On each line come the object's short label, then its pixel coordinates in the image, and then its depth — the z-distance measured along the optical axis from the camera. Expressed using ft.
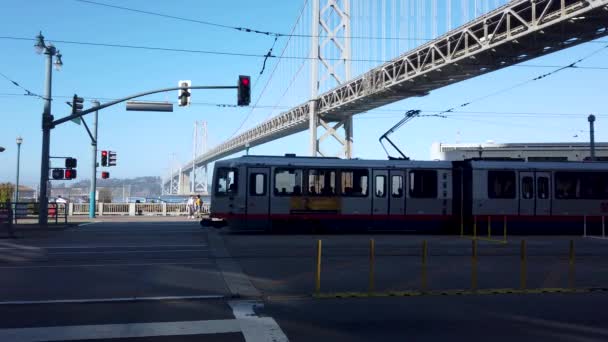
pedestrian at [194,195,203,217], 130.52
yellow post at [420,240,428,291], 35.22
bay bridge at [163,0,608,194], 94.58
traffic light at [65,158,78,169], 97.71
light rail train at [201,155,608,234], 74.43
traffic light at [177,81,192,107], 76.33
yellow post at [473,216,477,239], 76.83
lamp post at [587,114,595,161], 117.50
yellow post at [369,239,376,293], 34.11
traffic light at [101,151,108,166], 132.05
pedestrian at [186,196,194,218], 129.90
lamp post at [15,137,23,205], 131.13
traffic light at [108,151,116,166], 132.89
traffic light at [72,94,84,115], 83.97
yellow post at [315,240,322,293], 33.69
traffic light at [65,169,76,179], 97.09
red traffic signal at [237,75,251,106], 74.64
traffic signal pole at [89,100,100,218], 124.88
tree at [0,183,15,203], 142.89
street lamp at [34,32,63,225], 85.61
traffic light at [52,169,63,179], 94.96
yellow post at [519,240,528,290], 35.80
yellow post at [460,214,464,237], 79.07
